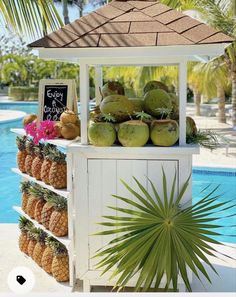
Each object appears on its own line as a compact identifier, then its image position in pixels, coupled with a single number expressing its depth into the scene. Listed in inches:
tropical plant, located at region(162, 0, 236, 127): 511.8
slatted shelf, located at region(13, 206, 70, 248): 151.3
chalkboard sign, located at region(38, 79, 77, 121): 175.3
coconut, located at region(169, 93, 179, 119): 147.2
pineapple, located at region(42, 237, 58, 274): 163.4
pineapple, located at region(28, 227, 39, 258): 178.1
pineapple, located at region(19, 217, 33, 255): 185.0
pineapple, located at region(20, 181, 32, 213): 182.7
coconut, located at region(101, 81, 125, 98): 153.8
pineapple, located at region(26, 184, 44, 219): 173.2
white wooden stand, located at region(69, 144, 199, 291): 135.7
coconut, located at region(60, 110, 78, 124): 158.7
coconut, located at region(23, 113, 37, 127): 182.0
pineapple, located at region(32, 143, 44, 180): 167.8
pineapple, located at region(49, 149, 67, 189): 153.9
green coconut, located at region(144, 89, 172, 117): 140.9
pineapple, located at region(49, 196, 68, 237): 154.0
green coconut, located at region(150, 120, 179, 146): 132.2
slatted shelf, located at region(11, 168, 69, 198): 150.1
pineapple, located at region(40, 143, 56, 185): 160.2
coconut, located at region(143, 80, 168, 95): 155.4
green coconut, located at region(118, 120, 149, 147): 132.0
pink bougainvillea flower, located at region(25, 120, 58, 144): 159.0
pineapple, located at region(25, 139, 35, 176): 176.1
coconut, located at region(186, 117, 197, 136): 145.0
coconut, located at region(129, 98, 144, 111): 143.9
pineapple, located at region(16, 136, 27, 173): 183.3
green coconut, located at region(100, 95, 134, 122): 139.9
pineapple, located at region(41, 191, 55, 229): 161.0
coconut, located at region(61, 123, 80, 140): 154.7
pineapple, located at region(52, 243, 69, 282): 156.8
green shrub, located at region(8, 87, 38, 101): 1434.5
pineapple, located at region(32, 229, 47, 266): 171.3
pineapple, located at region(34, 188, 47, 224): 168.6
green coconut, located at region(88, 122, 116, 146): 134.1
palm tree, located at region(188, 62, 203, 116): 772.0
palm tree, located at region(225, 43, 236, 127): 581.0
